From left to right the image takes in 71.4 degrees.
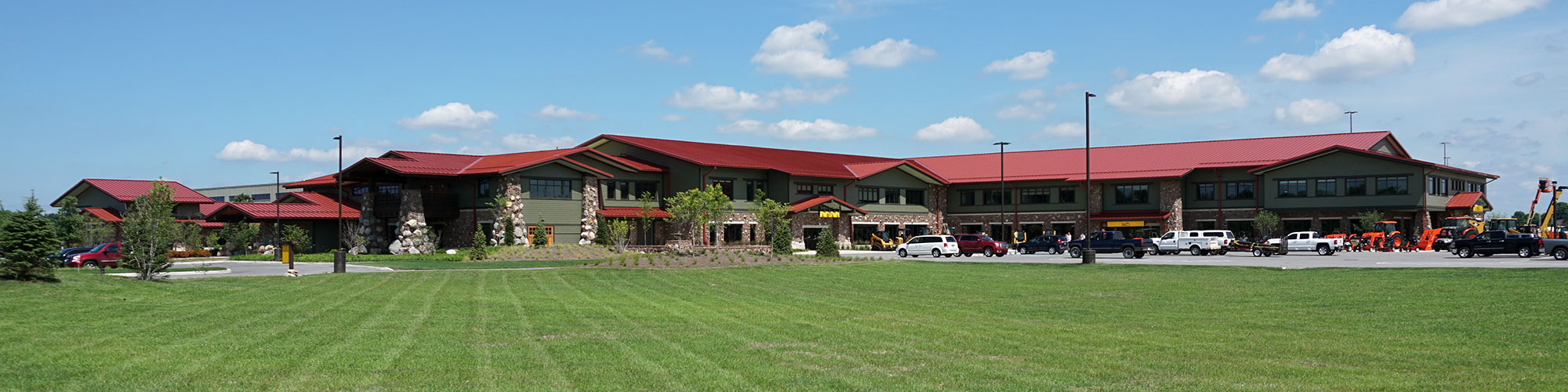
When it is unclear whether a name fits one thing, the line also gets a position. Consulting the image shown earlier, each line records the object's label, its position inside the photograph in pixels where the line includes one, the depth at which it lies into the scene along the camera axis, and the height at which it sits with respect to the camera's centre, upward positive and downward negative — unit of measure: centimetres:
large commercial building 6122 +234
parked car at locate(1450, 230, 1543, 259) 4522 -86
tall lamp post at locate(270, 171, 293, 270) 5956 -27
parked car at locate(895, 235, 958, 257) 5566 -114
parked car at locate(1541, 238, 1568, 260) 4312 -97
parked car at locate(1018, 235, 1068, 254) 6097 -121
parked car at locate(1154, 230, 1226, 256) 5575 -98
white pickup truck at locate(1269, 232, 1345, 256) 5481 -100
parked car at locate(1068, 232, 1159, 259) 5209 -110
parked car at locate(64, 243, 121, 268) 4509 -137
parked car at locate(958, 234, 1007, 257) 5847 -120
